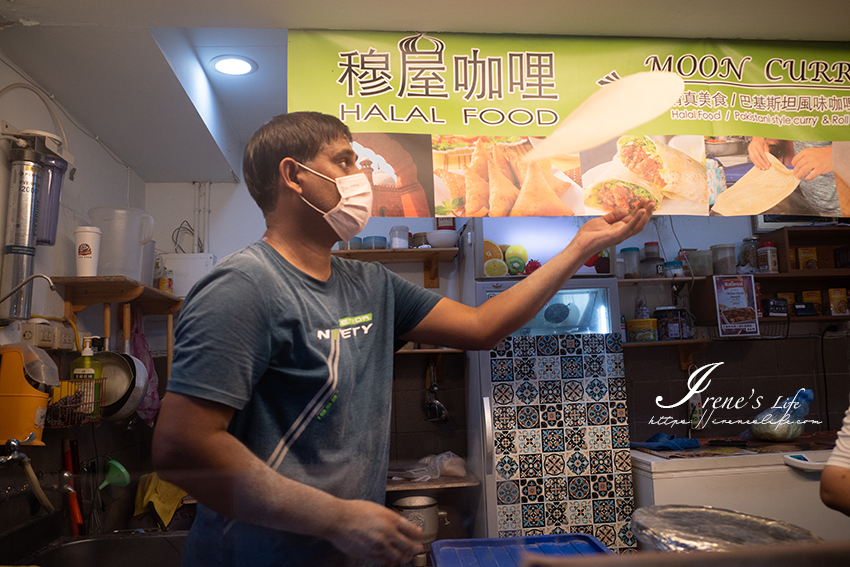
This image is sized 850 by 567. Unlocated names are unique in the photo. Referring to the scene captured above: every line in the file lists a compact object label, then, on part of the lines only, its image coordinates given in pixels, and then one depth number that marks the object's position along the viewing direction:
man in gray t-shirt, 0.79
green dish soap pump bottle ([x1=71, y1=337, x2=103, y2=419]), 2.35
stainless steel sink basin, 1.34
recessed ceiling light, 2.94
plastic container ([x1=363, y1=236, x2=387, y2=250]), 3.75
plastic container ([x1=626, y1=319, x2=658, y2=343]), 3.80
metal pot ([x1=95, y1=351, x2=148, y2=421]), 2.58
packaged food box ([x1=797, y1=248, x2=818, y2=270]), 3.93
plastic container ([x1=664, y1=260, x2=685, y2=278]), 3.93
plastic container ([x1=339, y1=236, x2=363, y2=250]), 3.71
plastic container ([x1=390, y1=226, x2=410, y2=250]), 3.79
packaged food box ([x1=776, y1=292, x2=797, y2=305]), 3.97
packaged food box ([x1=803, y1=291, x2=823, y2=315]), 3.97
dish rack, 2.16
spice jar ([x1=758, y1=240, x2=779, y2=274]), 3.88
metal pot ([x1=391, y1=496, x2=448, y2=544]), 3.07
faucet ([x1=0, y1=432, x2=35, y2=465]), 1.66
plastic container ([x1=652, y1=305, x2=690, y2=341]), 3.82
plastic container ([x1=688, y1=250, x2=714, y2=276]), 3.98
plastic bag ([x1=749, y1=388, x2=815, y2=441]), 3.37
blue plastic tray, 1.48
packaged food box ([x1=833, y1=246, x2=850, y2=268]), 4.01
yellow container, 1.90
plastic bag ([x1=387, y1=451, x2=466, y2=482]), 3.46
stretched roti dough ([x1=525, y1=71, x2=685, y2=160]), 1.93
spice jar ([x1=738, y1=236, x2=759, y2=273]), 3.97
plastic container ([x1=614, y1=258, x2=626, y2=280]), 3.99
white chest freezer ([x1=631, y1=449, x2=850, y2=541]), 2.75
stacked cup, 2.65
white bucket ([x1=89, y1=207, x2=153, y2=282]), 2.84
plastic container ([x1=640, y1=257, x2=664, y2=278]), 3.96
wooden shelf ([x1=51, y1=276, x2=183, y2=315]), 2.65
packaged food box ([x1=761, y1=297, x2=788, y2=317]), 3.85
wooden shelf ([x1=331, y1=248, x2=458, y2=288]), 3.74
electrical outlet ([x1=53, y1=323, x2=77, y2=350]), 2.48
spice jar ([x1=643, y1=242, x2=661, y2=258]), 3.99
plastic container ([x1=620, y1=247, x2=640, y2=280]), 3.95
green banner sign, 1.88
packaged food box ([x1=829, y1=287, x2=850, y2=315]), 3.92
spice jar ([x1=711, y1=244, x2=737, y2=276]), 3.94
